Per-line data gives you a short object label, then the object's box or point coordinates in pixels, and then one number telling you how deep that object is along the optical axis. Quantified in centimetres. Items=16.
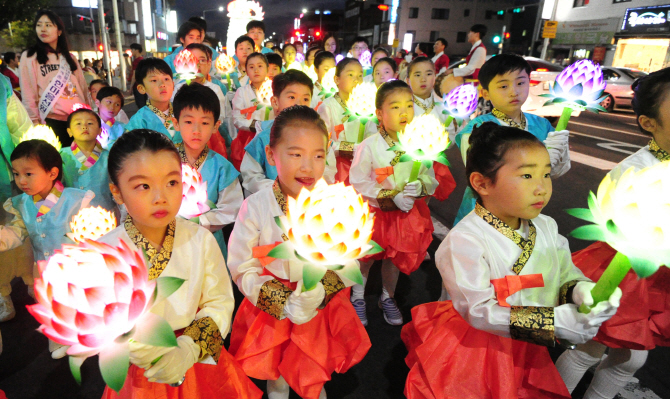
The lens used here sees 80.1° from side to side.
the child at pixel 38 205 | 264
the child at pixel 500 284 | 156
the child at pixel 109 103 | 491
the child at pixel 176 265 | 144
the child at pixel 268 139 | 311
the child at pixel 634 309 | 180
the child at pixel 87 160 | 333
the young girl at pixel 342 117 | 388
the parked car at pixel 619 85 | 1401
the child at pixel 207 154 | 258
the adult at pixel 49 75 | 409
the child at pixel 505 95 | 270
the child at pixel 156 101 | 350
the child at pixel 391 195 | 281
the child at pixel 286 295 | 176
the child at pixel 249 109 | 441
